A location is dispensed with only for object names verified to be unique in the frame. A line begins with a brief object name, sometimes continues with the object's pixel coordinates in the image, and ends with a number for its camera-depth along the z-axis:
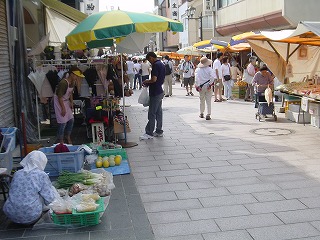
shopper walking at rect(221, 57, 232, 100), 16.09
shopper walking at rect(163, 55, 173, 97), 17.68
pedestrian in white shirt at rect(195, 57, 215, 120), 11.35
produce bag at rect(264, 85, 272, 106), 10.90
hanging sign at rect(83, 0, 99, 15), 25.92
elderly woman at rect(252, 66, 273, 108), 11.72
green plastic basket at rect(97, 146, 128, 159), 7.48
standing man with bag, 8.83
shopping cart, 11.05
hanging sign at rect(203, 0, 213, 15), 30.59
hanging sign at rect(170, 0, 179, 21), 40.34
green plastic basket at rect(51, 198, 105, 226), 4.52
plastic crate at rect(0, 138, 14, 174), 4.92
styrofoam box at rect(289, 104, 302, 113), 10.78
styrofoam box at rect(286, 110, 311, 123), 10.62
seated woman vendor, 4.47
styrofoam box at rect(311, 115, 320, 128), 9.80
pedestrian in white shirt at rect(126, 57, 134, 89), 21.40
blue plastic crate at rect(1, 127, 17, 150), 5.64
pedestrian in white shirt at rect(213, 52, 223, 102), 15.94
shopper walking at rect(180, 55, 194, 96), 18.75
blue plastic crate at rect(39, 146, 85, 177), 6.31
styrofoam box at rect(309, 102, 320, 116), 9.74
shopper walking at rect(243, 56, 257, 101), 15.38
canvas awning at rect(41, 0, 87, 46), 13.63
